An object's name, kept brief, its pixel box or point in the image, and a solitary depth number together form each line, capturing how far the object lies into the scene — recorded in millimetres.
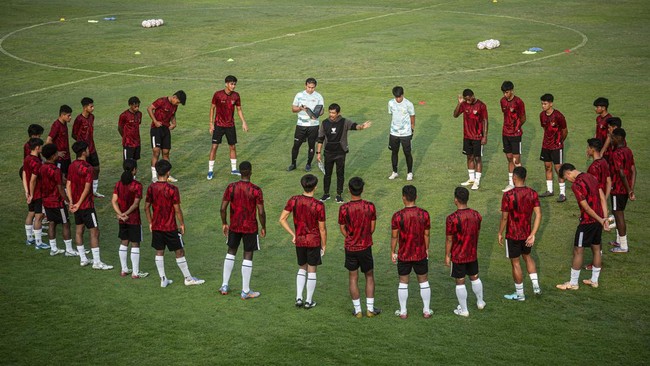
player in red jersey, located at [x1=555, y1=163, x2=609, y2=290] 14320
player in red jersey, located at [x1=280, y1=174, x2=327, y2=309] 13422
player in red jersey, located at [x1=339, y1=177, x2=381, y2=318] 13117
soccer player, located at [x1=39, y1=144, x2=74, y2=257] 15998
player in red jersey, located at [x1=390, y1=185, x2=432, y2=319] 12898
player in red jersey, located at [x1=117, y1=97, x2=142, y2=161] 20562
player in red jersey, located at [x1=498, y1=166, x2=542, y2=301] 13648
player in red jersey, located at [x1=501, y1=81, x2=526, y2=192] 20078
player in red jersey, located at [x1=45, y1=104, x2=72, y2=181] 18891
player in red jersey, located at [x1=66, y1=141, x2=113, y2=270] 15586
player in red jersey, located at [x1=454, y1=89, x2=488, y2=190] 20172
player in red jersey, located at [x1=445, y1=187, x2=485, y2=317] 12984
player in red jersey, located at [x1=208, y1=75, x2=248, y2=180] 21672
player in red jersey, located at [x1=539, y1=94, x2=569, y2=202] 19359
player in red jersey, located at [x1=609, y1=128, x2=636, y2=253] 16203
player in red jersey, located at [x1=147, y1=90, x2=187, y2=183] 21109
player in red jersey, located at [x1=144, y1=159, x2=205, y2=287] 14266
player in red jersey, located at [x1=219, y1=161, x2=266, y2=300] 14070
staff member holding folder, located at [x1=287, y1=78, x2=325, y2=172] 21828
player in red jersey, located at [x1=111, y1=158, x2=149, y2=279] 14906
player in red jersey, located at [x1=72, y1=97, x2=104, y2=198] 19766
